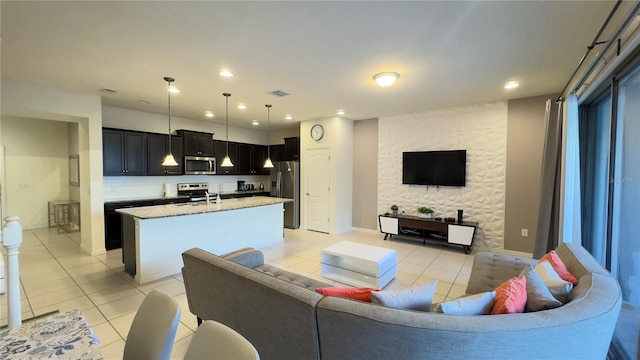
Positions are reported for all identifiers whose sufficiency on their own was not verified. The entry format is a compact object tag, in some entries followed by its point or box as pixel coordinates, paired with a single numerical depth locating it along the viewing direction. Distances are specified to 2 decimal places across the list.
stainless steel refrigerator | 6.71
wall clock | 6.19
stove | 6.28
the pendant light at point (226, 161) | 4.30
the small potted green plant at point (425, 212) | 5.26
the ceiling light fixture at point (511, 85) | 3.62
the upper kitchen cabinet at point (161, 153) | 5.54
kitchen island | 3.45
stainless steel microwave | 6.11
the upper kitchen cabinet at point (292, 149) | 6.88
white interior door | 6.21
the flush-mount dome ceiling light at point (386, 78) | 3.21
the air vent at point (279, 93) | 4.05
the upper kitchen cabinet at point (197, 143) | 6.06
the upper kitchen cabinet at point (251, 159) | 7.41
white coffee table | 3.30
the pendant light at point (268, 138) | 5.13
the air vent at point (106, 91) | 3.95
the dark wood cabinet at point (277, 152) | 7.50
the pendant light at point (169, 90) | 3.50
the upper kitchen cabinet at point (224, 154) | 6.78
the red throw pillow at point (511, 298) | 1.35
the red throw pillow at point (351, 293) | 1.57
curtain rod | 1.68
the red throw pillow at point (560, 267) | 1.78
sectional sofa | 1.14
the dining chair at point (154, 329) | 1.07
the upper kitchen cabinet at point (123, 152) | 4.93
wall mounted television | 5.00
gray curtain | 3.62
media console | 4.63
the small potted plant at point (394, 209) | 5.57
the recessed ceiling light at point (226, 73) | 3.23
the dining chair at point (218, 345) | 0.84
